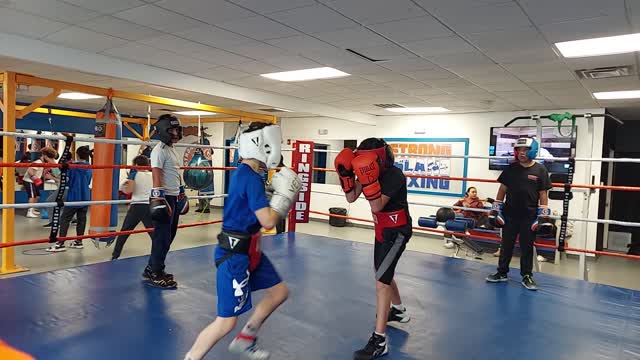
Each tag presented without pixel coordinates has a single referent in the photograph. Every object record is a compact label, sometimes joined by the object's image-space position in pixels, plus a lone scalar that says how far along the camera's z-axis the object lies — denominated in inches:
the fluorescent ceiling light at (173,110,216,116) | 373.2
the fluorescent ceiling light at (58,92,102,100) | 310.3
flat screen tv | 270.1
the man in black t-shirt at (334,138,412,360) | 83.7
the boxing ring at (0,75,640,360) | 82.9
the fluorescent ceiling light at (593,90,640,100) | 207.3
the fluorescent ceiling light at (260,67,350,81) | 191.5
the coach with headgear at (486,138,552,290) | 131.0
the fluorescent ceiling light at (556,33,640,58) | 129.4
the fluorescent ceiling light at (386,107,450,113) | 290.3
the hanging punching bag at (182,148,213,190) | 285.6
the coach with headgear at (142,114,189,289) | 113.1
